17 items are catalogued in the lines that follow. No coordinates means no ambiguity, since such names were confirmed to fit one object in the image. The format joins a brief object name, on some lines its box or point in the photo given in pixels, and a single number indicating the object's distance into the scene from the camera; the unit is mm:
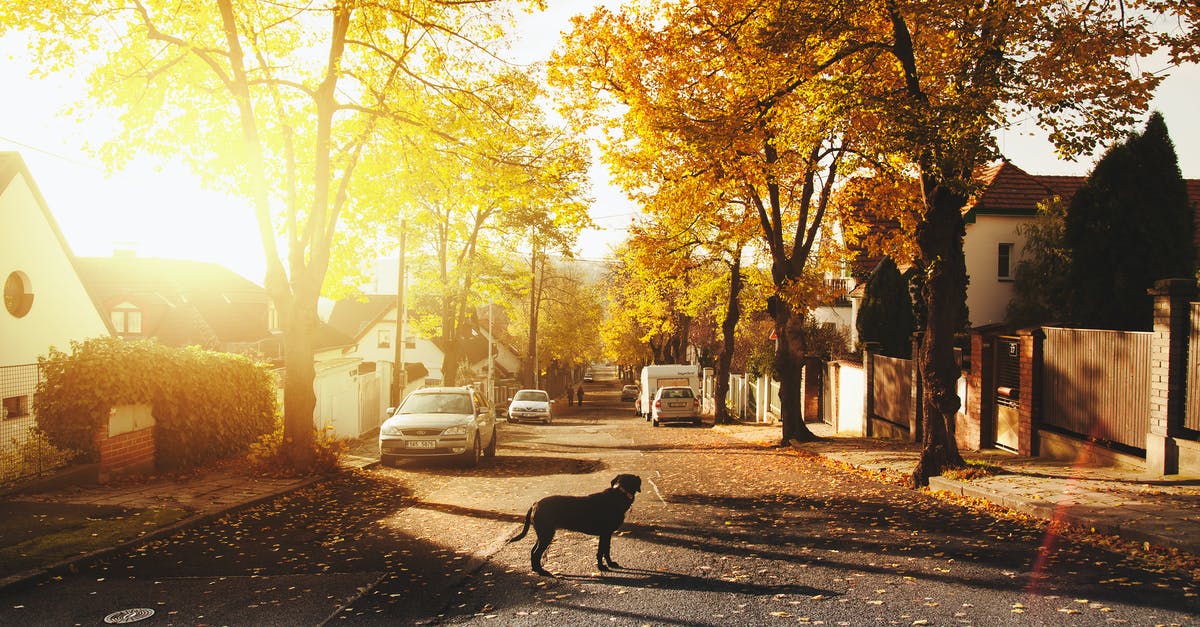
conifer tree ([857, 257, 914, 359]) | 28625
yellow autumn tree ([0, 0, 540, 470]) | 13195
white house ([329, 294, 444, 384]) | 61656
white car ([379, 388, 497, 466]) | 16094
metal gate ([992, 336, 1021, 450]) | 15547
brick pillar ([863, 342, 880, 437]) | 23344
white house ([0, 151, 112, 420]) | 18969
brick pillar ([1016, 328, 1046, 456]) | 14609
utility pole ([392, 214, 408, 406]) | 28036
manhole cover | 5832
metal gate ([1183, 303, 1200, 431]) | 10688
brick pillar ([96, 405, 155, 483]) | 12328
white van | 39938
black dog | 6633
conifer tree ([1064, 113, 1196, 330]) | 17938
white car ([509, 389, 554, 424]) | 39719
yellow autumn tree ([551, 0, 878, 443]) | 13133
